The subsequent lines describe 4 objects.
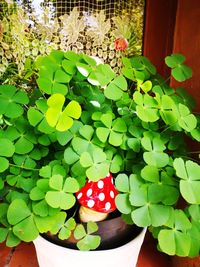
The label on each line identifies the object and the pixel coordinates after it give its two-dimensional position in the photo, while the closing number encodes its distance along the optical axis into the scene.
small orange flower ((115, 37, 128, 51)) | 1.05
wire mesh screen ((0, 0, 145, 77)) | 1.01
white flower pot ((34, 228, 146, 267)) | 0.64
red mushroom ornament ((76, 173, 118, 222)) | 0.60
